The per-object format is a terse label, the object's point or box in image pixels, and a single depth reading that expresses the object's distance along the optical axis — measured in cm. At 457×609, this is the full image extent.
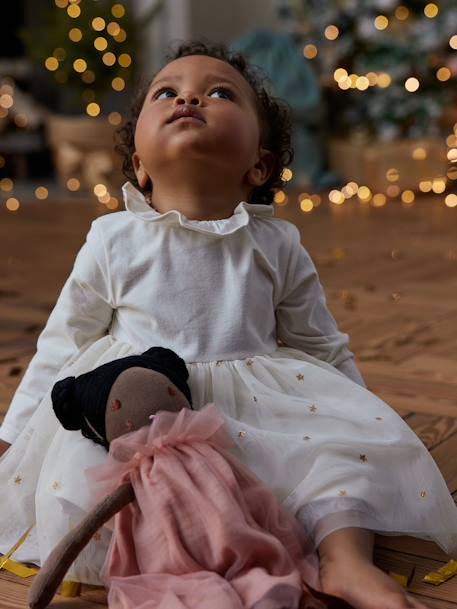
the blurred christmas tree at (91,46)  480
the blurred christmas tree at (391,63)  462
